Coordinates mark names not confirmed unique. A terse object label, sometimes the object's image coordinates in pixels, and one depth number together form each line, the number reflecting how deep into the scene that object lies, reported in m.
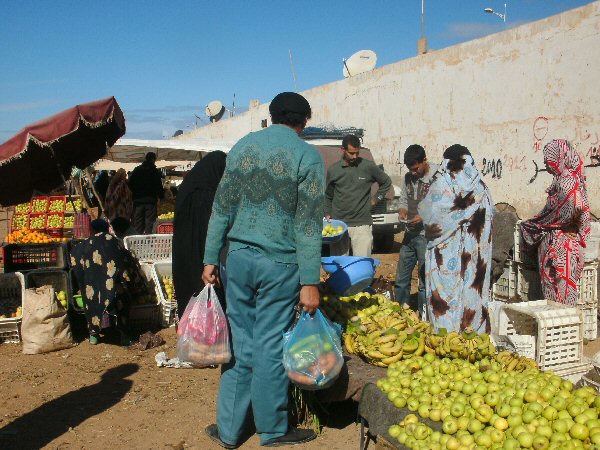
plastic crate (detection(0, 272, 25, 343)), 6.84
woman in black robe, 5.20
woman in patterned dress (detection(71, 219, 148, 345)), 6.62
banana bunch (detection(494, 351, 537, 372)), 3.97
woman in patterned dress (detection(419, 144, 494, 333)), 5.10
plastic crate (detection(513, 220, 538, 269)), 6.74
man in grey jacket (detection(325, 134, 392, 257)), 7.48
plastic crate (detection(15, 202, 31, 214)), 12.48
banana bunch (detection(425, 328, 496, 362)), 4.05
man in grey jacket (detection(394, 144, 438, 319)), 6.62
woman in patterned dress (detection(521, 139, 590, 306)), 5.87
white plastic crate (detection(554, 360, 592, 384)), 5.02
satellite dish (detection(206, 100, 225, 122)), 36.94
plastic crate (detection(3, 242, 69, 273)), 7.57
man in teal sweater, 3.62
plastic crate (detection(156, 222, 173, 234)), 9.61
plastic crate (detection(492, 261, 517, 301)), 7.01
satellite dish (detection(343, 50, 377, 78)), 20.34
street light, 18.55
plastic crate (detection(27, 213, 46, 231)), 11.93
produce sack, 6.48
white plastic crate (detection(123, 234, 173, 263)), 8.18
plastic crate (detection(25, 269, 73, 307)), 7.17
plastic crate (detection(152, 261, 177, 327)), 7.36
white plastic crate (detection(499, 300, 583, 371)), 4.92
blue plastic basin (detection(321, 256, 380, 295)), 5.18
